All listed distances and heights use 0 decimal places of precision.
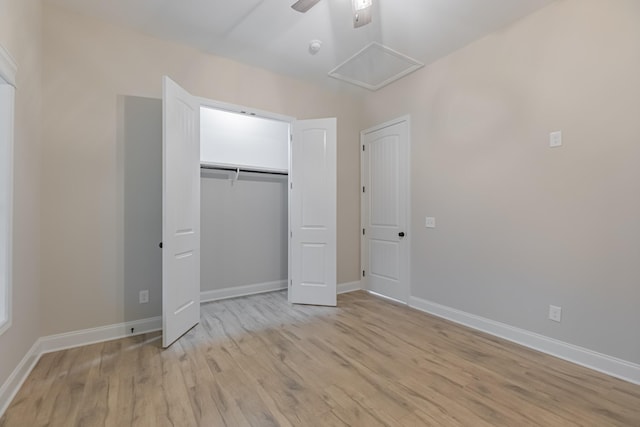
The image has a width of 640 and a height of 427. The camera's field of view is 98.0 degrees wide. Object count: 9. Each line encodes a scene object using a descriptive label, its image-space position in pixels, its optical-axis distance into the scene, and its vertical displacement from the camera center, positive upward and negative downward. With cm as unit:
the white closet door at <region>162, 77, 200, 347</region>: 245 +3
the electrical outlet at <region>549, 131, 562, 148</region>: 234 +63
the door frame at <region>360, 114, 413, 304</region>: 359 +3
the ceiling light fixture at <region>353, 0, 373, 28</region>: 193 +143
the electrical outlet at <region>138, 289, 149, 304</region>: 276 -81
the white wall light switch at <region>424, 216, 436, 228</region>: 333 -10
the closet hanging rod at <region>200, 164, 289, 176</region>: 373 +64
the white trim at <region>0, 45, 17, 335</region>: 172 +25
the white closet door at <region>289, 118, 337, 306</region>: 361 +6
